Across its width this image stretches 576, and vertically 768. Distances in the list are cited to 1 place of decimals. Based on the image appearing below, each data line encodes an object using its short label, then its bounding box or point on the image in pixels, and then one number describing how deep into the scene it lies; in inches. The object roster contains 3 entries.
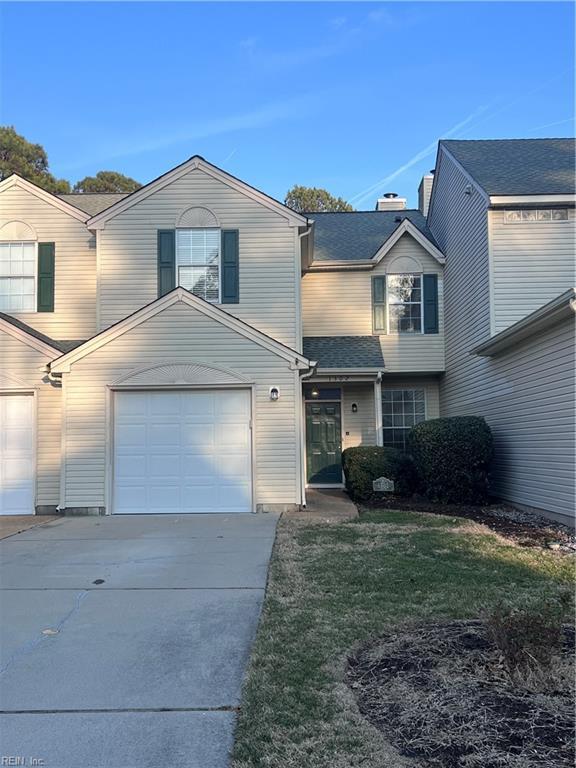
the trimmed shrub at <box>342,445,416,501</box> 473.1
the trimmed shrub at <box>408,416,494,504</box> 430.5
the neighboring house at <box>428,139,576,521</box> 358.9
